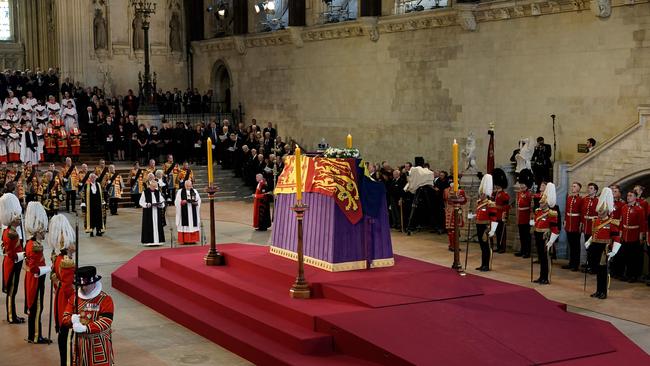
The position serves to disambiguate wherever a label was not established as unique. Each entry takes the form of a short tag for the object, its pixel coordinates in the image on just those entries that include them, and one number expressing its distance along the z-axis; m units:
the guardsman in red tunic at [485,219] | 15.29
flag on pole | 18.67
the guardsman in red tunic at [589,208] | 14.74
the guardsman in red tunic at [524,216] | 16.14
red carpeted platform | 9.12
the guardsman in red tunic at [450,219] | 17.33
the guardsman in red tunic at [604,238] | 13.30
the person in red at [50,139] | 26.28
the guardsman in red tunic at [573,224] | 15.26
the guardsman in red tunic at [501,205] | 16.42
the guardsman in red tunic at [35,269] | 11.09
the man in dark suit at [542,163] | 17.89
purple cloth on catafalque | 11.57
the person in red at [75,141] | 26.66
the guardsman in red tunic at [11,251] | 11.54
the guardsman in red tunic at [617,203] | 14.02
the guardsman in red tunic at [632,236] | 14.22
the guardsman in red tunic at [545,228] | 14.34
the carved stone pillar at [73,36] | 31.41
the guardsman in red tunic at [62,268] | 9.59
